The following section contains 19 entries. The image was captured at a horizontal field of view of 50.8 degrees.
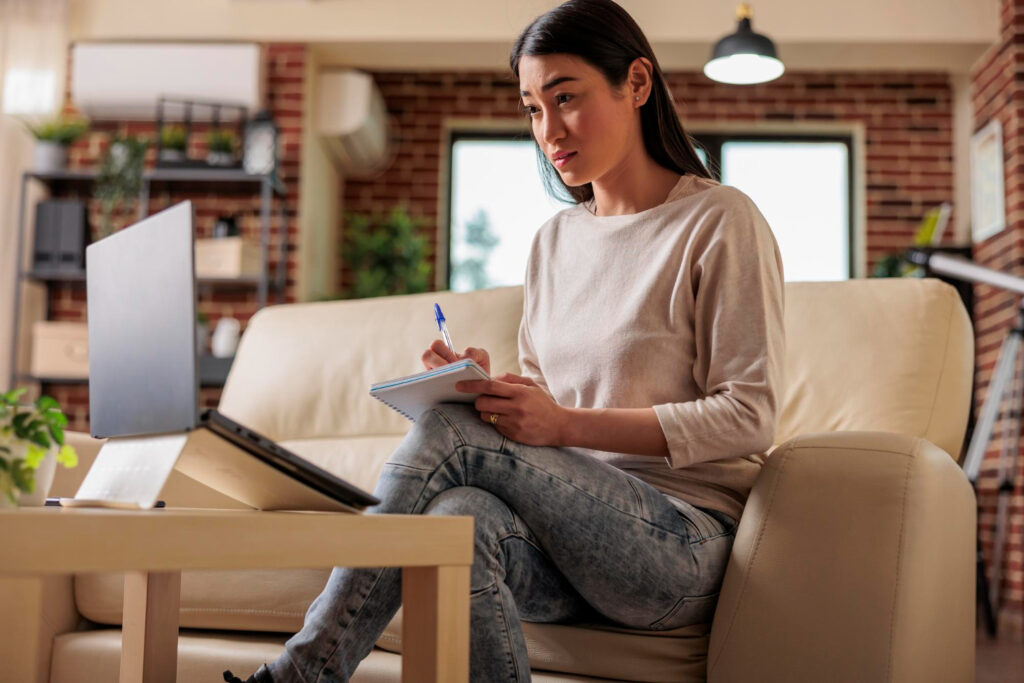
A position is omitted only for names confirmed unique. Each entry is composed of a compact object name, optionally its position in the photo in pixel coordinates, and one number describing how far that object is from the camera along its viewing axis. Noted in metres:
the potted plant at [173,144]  5.03
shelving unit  4.93
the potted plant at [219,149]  5.01
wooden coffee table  0.73
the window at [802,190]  6.03
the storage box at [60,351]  4.83
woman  1.19
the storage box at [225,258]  4.94
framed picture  4.84
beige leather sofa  1.24
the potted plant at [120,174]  4.93
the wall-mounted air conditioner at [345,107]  5.42
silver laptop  0.90
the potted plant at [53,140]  5.04
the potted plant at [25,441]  0.88
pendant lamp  4.04
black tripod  4.00
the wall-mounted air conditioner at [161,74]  4.98
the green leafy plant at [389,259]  5.64
